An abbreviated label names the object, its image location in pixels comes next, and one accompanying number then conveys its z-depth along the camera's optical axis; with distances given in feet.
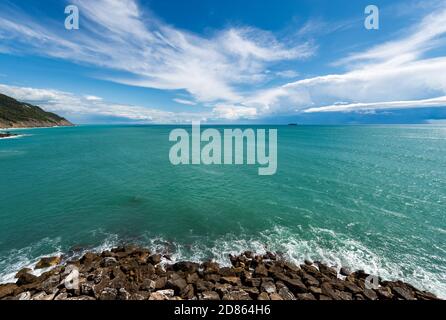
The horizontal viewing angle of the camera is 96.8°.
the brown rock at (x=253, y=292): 35.17
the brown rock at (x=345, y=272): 43.42
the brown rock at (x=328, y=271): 42.66
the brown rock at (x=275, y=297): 34.41
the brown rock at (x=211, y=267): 42.34
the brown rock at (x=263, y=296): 34.23
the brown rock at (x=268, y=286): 36.52
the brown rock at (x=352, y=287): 37.37
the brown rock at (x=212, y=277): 39.29
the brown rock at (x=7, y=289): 34.78
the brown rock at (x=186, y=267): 42.98
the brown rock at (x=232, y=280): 38.78
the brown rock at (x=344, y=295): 35.60
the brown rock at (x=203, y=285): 36.68
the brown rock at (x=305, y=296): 35.09
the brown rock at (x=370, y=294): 36.06
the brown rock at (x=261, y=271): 40.98
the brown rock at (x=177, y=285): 36.65
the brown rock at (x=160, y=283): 37.37
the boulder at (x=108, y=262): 42.99
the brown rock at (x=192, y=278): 38.75
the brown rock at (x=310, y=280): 38.65
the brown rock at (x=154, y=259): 46.15
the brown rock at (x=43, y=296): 33.60
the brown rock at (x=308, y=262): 46.40
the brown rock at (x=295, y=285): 36.88
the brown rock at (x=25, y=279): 38.40
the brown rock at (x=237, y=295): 34.45
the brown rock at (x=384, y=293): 36.22
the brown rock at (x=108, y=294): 34.27
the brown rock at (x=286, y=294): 35.50
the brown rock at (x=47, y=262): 44.00
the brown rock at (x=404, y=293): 37.14
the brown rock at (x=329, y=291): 35.65
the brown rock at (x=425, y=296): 37.13
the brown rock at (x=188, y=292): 34.99
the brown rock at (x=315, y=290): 36.27
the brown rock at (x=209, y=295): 34.65
